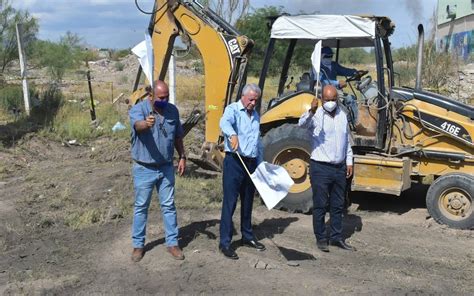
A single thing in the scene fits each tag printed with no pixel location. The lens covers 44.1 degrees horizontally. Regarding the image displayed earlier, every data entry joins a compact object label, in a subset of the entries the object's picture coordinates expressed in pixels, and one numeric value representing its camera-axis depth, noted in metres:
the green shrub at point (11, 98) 15.40
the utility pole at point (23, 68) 14.39
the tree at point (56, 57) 21.41
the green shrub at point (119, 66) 42.24
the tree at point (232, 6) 19.97
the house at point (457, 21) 42.28
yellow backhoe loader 7.80
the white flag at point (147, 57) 6.29
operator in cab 8.09
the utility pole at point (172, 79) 13.19
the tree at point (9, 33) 18.26
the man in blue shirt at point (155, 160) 5.86
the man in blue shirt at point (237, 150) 6.05
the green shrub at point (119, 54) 54.28
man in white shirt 6.42
